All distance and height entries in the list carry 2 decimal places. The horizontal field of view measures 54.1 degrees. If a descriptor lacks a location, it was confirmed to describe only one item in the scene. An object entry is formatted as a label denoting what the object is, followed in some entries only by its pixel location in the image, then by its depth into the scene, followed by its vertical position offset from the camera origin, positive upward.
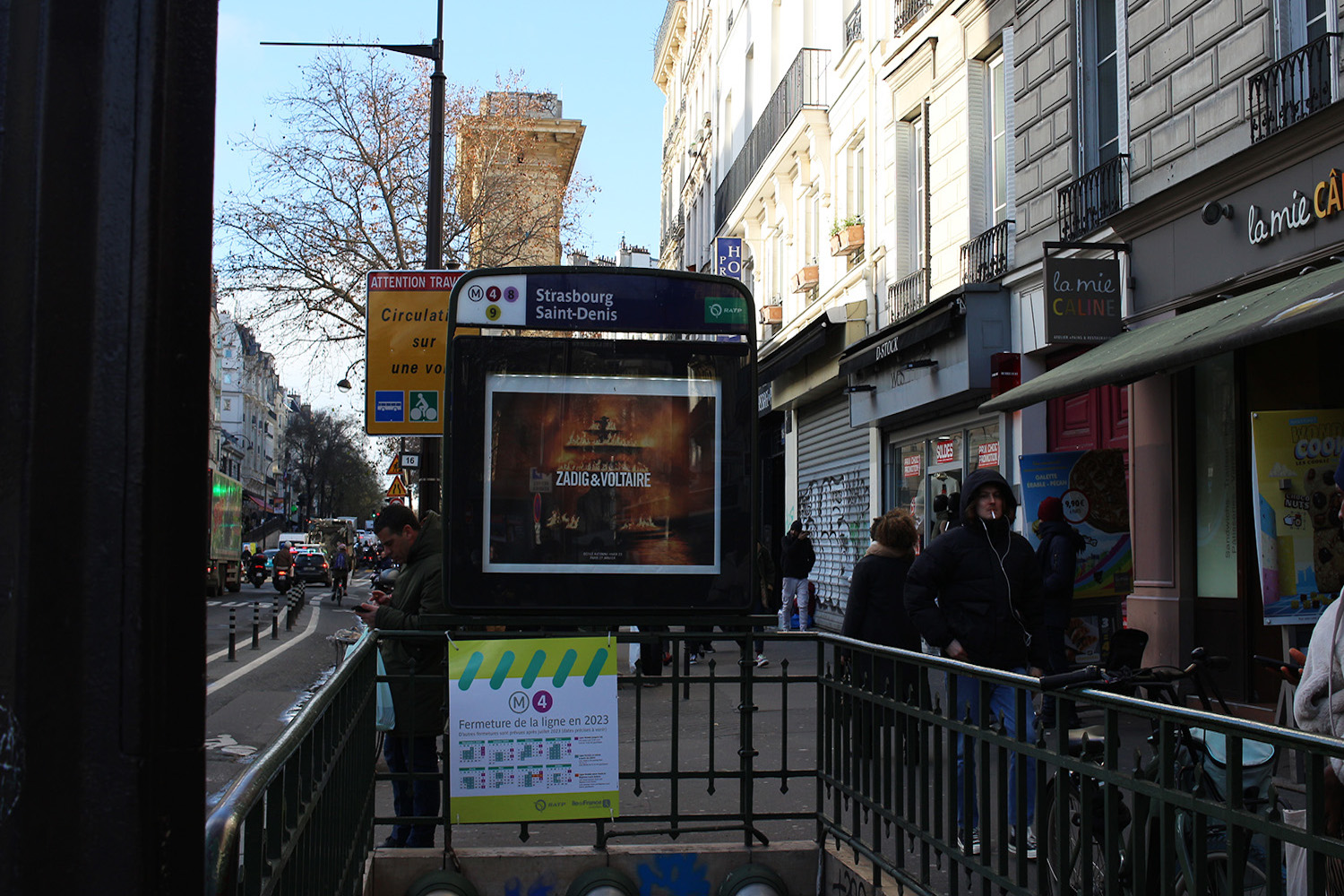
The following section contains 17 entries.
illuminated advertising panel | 6.09 +0.26
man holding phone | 5.86 -0.66
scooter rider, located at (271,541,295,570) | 46.03 -1.12
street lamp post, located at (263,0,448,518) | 15.05 +4.06
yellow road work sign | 11.98 +1.64
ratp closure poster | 5.59 -0.86
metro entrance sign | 6.06 +0.40
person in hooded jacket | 7.09 -0.33
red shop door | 13.02 +1.15
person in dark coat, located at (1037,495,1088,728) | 11.31 -0.31
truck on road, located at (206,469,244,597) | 41.34 -0.22
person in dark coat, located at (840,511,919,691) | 8.57 -0.40
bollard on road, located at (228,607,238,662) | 18.23 -1.49
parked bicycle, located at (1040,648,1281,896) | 2.85 -0.72
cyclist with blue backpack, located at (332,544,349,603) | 38.22 -1.31
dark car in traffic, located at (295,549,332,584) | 49.72 -1.45
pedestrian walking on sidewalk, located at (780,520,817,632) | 17.86 -0.46
